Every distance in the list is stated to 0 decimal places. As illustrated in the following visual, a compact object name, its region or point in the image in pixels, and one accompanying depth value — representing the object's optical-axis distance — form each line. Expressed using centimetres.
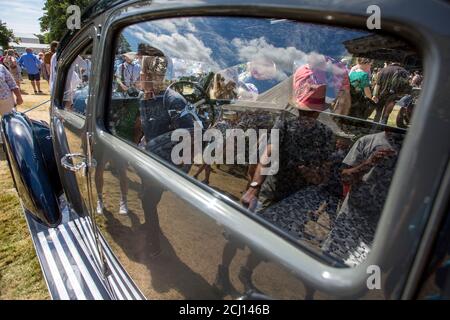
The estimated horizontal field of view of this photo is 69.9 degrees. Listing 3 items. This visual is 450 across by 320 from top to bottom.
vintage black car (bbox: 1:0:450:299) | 69
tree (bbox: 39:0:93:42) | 3475
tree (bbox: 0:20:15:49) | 4544
